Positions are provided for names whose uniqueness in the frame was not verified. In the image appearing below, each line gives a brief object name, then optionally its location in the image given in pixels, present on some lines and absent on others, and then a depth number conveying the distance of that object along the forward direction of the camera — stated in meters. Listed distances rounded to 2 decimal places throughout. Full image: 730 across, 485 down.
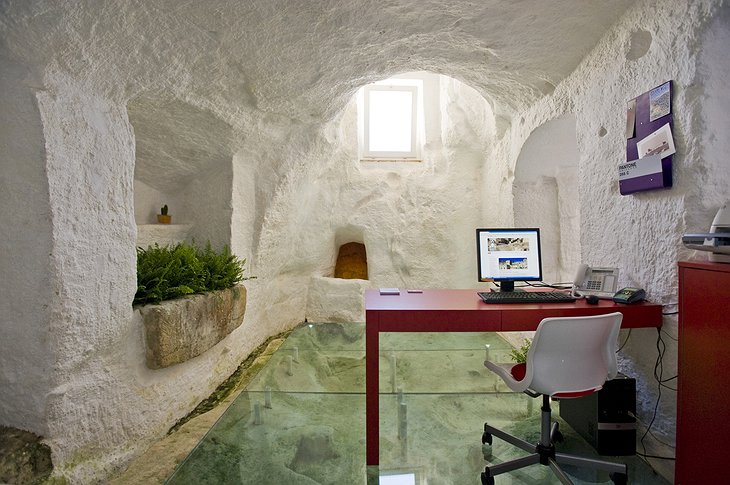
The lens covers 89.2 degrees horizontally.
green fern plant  2.83
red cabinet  1.55
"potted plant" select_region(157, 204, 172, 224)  4.18
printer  1.58
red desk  2.08
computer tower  2.24
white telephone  2.40
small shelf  3.80
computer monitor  2.67
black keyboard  2.32
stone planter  2.69
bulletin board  2.13
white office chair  1.78
